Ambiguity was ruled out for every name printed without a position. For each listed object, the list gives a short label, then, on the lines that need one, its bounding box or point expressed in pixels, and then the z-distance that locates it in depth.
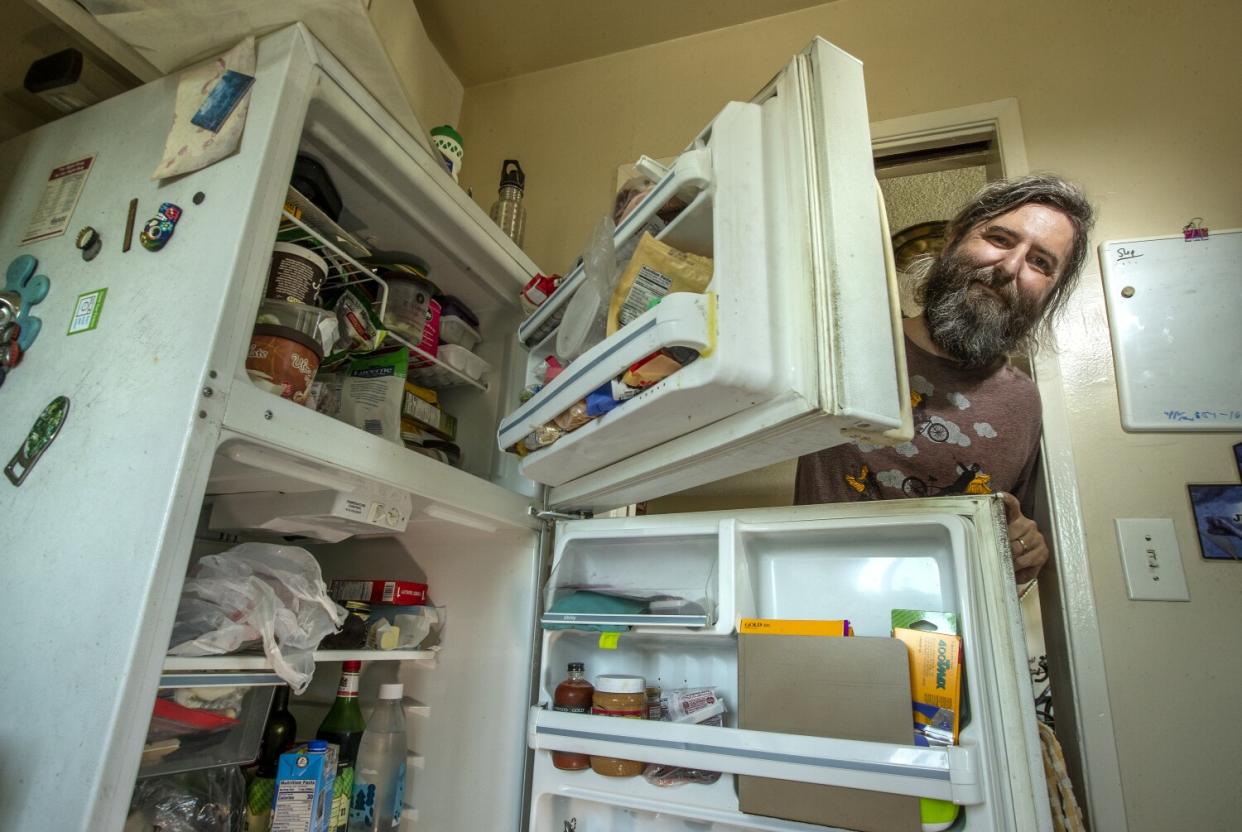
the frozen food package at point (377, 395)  1.02
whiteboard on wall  1.15
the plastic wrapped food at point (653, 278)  0.78
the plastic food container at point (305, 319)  0.82
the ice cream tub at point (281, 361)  0.75
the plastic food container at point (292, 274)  0.81
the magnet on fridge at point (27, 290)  0.81
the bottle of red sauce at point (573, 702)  0.92
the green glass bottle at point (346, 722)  1.06
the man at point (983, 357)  1.24
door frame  1.02
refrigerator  0.60
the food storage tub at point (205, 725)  0.73
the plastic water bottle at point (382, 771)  1.06
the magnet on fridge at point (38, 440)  0.71
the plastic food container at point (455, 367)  1.19
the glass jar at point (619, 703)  0.88
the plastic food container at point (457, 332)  1.24
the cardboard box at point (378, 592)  1.11
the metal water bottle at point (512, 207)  1.44
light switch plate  1.07
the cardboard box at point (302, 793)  0.88
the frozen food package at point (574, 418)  0.81
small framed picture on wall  1.06
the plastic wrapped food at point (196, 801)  0.82
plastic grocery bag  0.73
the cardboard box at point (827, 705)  0.70
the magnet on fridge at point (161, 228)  0.75
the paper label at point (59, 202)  0.88
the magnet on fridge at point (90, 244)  0.81
